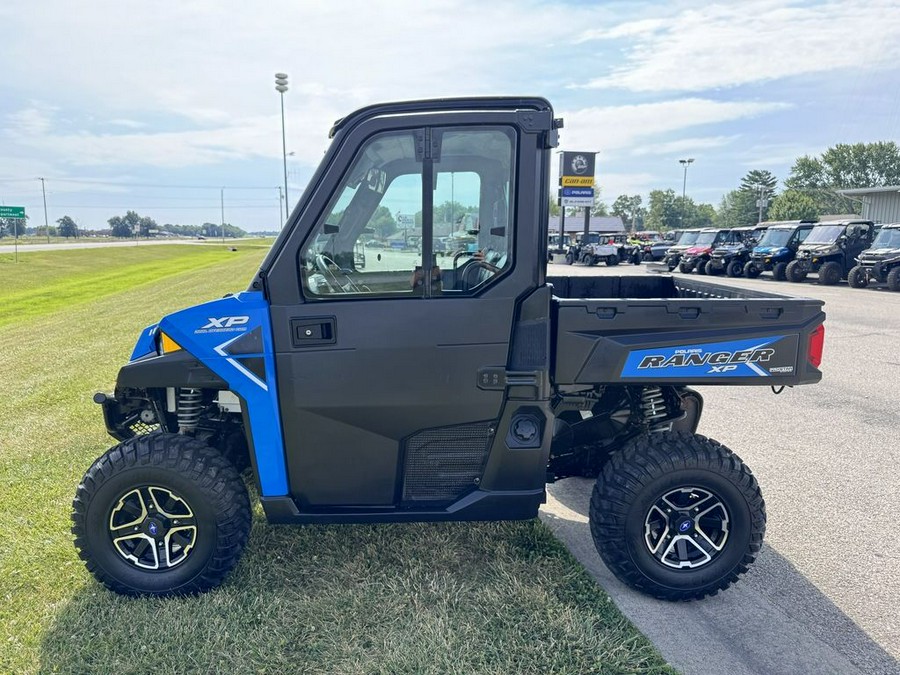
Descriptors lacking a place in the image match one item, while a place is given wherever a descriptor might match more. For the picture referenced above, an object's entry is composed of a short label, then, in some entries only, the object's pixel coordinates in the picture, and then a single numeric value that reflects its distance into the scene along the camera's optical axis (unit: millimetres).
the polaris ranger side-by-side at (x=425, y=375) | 2910
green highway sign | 38031
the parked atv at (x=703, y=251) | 26719
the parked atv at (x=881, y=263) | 18250
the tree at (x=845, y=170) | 91250
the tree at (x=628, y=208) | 136238
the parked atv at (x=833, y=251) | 20781
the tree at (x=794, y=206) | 84519
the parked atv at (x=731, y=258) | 25062
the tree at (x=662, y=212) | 119000
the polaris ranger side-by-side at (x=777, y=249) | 23016
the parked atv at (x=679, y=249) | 28562
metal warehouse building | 39219
